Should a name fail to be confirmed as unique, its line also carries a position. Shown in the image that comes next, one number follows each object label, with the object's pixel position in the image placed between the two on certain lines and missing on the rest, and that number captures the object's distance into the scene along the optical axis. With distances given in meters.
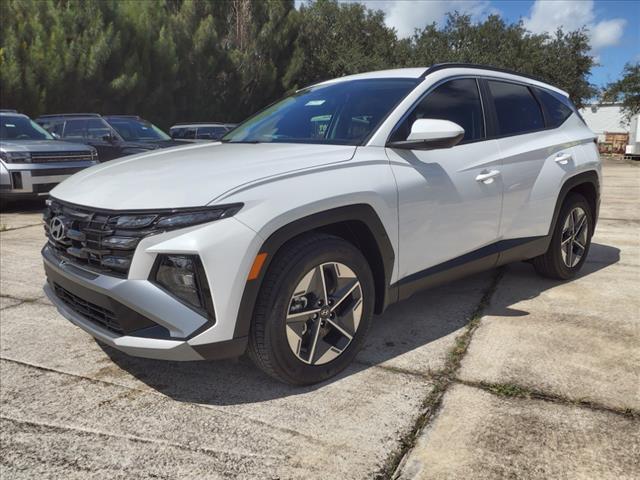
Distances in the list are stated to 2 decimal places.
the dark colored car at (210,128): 13.34
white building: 50.56
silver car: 8.33
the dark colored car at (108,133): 10.86
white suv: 2.44
